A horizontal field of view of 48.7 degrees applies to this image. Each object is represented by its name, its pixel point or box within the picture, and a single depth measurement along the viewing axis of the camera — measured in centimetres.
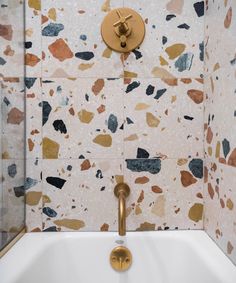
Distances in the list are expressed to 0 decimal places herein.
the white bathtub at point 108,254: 92
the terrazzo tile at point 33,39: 105
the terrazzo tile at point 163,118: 106
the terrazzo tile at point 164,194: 107
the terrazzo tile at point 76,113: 106
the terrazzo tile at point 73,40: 105
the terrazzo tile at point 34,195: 106
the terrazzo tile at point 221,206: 81
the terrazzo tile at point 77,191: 106
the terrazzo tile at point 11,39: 91
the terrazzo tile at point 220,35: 81
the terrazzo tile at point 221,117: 81
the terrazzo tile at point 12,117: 92
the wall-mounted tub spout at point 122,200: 91
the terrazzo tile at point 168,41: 106
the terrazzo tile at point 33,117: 106
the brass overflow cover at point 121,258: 99
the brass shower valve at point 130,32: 104
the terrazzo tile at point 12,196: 93
